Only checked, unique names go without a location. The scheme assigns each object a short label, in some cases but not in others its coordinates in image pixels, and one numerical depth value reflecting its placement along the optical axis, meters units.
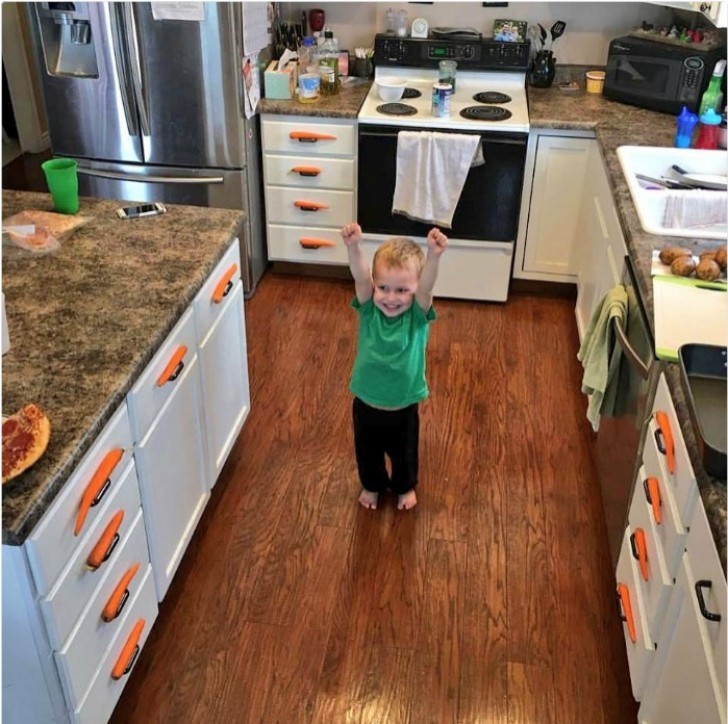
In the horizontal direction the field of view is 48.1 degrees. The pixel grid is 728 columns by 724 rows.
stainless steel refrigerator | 3.19
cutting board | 1.87
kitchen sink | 2.53
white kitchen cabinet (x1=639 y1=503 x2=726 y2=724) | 1.38
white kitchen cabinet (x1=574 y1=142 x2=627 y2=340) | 2.67
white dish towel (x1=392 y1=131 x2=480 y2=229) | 3.32
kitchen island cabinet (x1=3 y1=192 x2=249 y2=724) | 1.46
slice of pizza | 1.40
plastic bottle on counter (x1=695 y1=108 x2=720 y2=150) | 2.95
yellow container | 3.60
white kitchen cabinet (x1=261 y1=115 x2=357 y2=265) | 3.52
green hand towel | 2.27
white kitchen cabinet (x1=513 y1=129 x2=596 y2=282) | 3.39
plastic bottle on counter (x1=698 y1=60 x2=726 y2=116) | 3.18
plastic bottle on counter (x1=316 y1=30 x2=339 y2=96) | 3.61
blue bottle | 3.02
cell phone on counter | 2.38
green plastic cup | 2.30
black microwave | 3.23
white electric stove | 3.36
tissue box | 3.51
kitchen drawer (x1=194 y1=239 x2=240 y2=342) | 2.15
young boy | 2.05
